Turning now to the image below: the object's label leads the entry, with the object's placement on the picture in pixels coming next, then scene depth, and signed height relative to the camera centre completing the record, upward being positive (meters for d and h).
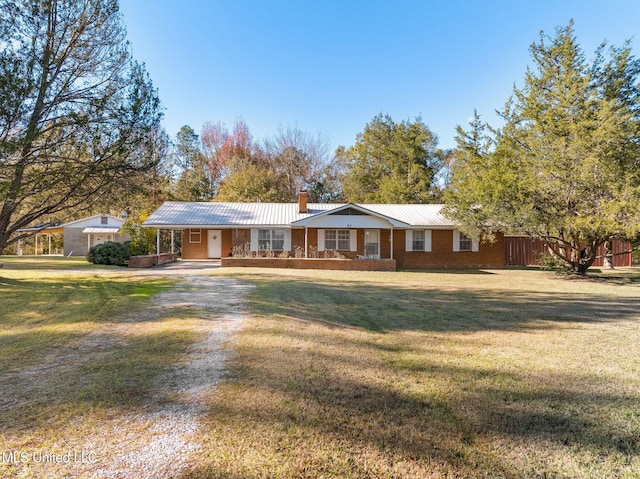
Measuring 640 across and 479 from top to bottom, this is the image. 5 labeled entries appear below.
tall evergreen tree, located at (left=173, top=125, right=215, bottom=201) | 35.81 +8.28
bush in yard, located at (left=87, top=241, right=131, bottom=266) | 18.69 -0.38
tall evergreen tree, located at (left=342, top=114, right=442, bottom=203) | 34.50 +8.21
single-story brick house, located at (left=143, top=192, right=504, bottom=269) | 20.08 +0.43
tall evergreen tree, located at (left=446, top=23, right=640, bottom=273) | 12.95 +3.31
